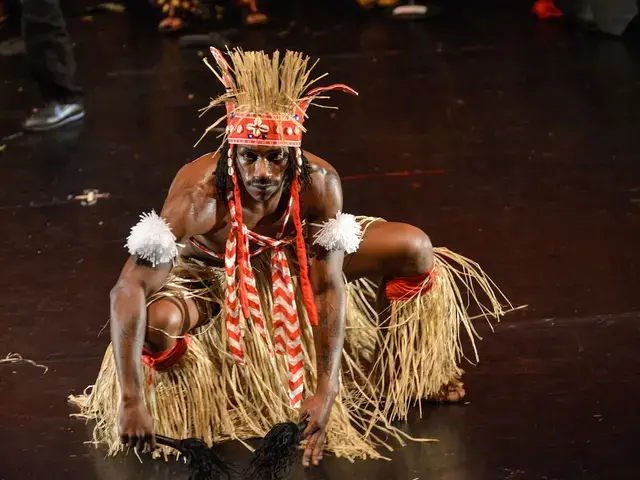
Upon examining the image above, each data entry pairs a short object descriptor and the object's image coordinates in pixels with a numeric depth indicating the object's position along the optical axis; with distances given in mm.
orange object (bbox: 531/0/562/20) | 11180
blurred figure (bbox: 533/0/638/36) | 10414
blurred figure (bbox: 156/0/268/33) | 11258
